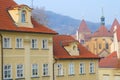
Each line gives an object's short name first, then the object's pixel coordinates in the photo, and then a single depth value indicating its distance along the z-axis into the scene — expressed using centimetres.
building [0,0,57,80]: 3819
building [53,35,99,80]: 4575
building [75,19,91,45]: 15173
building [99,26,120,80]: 7275
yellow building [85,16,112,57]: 12475
